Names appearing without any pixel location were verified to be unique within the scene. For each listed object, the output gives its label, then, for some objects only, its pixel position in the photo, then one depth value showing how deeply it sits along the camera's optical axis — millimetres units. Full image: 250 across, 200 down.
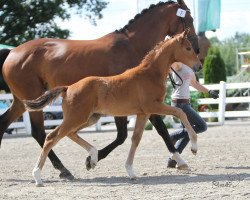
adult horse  13784
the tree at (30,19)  45558
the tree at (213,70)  45939
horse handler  14296
